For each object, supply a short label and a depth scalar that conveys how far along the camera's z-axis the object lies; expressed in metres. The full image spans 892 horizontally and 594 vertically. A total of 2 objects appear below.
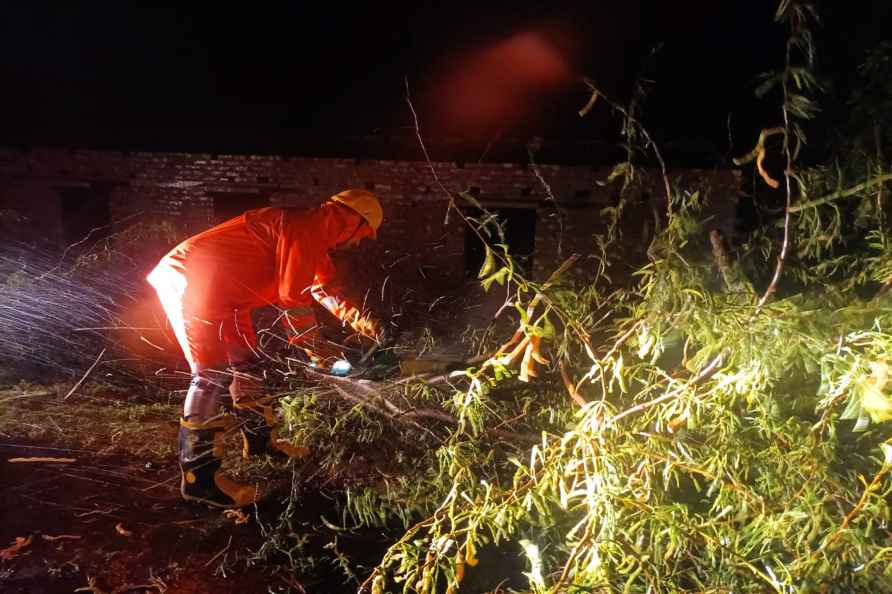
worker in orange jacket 2.92
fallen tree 2.02
